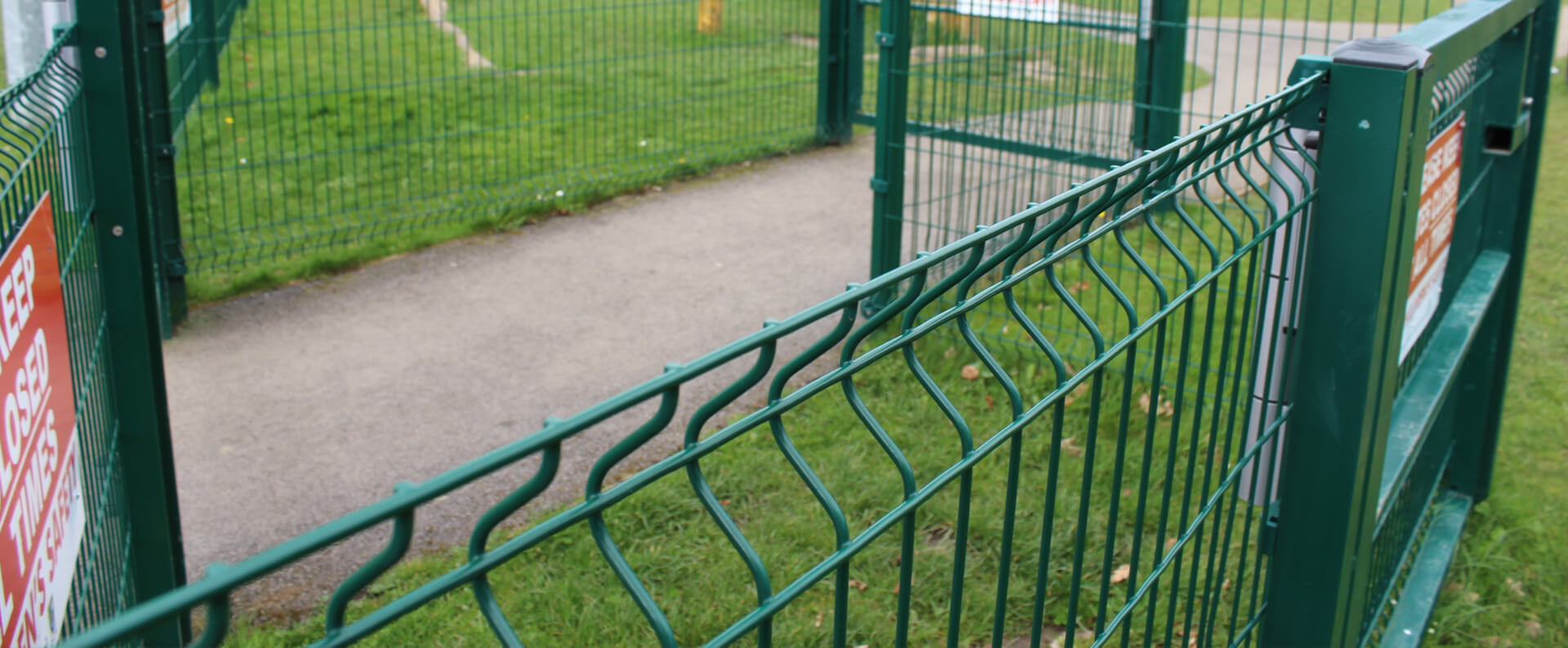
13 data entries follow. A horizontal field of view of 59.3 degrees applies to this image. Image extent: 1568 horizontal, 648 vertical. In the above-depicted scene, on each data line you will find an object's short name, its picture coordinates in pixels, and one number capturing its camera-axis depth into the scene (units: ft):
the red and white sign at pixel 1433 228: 8.61
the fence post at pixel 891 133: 17.37
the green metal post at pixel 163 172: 16.72
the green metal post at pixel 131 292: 8.64
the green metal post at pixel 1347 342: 6.91
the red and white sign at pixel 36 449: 5.86
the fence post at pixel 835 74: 27.22
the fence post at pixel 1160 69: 20.24
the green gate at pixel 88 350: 6.35
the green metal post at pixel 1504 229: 11.30
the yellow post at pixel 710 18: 29.66
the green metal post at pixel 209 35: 22.15
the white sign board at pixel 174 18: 18.07
